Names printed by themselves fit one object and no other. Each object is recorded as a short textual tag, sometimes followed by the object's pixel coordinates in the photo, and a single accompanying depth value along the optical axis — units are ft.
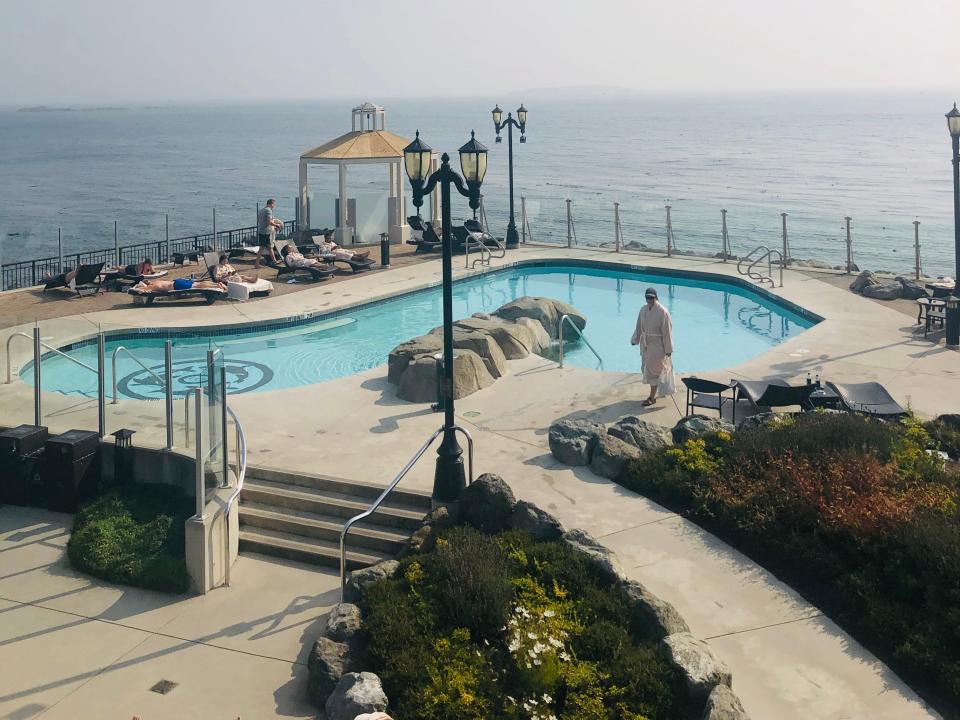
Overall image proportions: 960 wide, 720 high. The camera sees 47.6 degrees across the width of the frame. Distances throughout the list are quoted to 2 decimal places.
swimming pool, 58.70
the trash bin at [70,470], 41.14
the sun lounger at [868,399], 45.55
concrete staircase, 37.45
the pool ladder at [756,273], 84.73
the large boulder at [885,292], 76.38
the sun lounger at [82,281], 76.18
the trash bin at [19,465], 42.11
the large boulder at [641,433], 42.86
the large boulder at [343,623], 29.94
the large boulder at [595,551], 31.27
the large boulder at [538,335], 65.72
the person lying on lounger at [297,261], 83.87
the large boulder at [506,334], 59.67
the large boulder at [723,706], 24.29
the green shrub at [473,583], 29.30
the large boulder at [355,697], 26.45
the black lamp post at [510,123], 101.35
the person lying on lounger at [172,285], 73.70
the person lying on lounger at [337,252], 87.86
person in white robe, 50.49
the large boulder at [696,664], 25.76
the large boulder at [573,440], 42.34
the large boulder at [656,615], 28.68
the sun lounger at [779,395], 46.91
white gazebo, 98.27
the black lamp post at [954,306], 61.67
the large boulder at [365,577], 32.35
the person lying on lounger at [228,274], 77.51
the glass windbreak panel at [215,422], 37.06
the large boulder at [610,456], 40.81
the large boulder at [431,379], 51.78
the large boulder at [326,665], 28.30
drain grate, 29.43
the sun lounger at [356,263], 87.15
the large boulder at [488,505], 35.58
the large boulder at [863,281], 79.46
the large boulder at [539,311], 70.18
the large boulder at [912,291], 76.33
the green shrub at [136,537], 35.76
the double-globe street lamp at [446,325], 36.99
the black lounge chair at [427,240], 96.63
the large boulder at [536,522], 34.24
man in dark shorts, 86.74
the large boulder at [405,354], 54.60
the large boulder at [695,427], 42.75
